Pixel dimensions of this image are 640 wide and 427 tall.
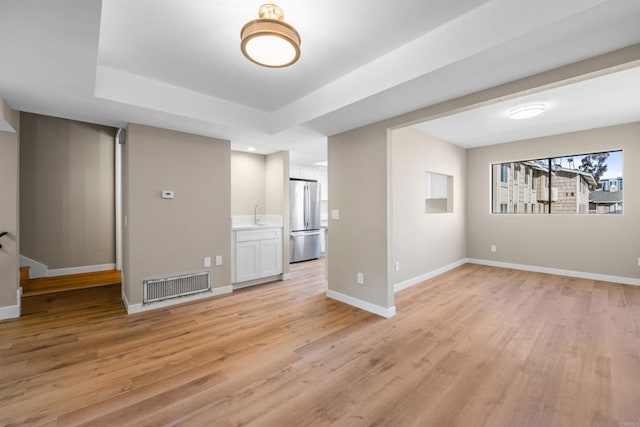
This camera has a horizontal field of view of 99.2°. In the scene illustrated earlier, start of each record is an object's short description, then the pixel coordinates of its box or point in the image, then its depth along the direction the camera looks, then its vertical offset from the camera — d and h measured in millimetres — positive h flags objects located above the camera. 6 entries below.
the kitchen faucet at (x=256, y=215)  5203 -51
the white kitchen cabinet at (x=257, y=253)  4285 -671
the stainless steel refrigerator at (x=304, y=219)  6066 -144
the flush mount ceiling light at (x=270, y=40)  1666 +1109
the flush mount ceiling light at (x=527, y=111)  3436 +1319
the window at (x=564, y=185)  4488 +502
